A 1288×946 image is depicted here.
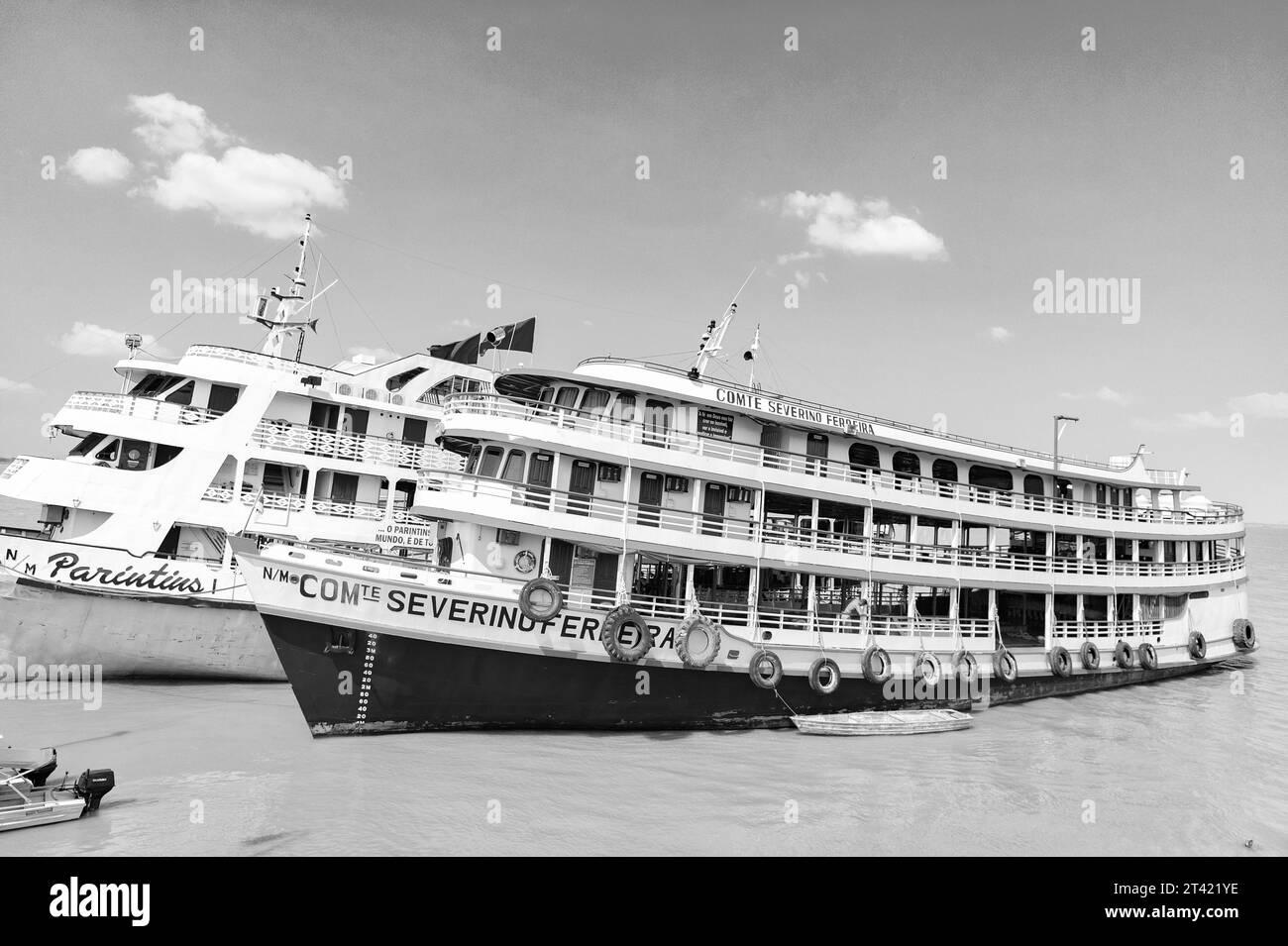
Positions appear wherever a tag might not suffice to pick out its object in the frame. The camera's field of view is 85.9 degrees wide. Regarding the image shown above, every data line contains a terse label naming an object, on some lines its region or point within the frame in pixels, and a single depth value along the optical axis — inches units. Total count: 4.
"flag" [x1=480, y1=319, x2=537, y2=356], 996.6
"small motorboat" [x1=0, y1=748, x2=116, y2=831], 311.9
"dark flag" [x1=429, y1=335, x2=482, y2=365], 999.0
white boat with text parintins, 613.6
